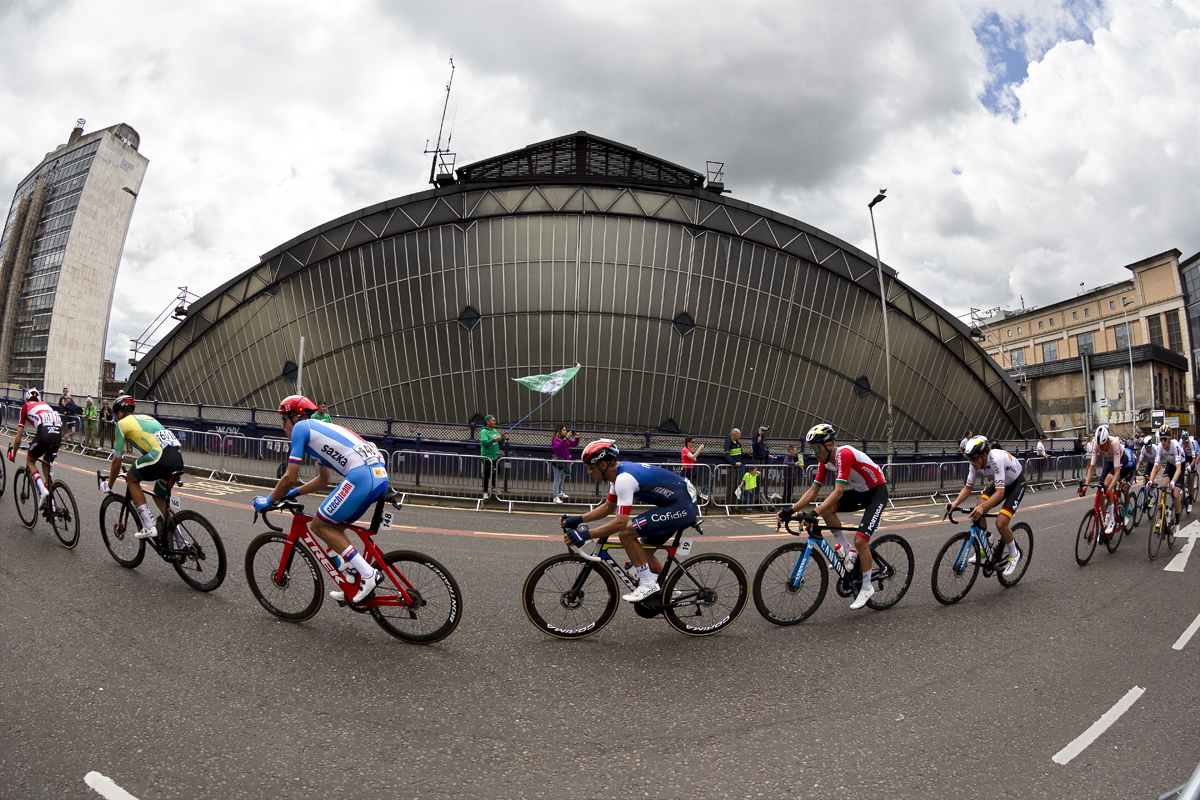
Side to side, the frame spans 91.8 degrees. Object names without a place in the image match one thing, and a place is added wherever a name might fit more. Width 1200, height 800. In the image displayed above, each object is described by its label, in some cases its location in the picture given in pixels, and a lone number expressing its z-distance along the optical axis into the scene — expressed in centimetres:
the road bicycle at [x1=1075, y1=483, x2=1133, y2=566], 829
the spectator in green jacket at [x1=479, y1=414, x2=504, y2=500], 1285
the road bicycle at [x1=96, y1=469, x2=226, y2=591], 562
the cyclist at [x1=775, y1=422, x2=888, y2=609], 578
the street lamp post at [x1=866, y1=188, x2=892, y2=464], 2277
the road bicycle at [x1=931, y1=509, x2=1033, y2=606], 630
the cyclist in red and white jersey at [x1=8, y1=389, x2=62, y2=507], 732
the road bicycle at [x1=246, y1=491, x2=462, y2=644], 466
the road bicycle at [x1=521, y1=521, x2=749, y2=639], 489
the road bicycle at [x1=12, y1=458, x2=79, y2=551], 688
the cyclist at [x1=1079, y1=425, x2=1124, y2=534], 877
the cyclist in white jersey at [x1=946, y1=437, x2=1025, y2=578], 641
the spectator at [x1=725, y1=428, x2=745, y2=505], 1359
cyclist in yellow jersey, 593
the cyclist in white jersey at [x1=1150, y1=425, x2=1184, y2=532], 1027
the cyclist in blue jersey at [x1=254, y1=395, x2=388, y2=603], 462
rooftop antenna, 2817
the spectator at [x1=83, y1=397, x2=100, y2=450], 1841
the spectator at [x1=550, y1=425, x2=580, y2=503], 1291
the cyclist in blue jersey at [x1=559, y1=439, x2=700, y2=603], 488
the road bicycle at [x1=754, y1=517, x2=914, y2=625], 549
